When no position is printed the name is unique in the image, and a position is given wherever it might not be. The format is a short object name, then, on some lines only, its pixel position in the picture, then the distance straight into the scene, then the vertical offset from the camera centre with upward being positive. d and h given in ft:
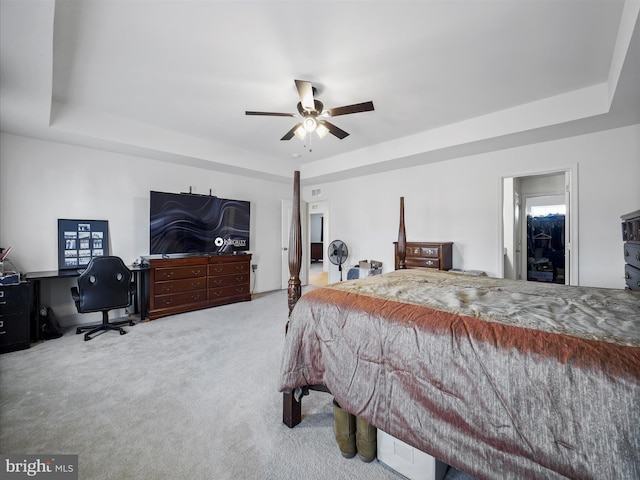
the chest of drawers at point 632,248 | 6.71 -0.16
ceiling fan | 7.64 +3.95
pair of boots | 4.62 -3.37
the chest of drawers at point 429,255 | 12.52 -0.61
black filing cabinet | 8.80 -2.51
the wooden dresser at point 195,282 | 12.44 -2.06
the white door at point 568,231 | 10.73 +0.45
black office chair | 9.82 -1.81
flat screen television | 13.07 +0.95
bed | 2.49 -1.53
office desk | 9.78 -1.49
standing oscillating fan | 17.12 -0.66
